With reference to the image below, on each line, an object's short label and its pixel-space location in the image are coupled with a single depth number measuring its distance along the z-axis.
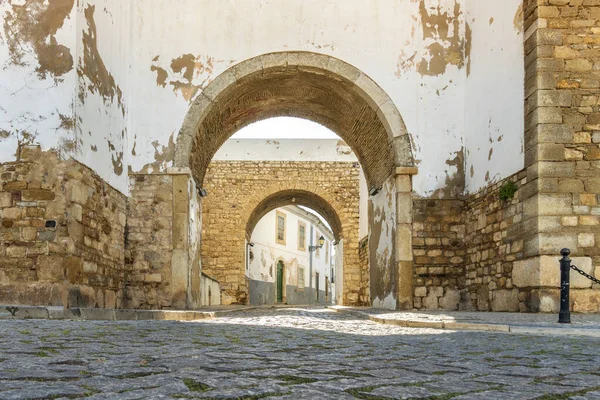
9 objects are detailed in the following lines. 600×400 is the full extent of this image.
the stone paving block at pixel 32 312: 5.69
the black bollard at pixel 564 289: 5.36
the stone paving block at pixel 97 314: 6.06
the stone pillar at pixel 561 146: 7.05
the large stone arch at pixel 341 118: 9.68
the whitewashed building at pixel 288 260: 27.02
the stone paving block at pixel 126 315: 6.55
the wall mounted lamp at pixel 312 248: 33.69
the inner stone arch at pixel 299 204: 18.78
